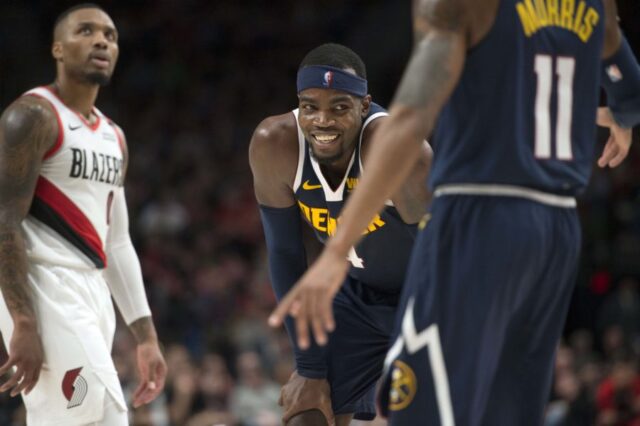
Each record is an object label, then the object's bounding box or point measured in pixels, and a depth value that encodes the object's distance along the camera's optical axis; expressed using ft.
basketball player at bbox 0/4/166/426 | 34.01
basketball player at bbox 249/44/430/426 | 33.01
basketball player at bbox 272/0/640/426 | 21.62
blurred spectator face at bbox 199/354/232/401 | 73.46
